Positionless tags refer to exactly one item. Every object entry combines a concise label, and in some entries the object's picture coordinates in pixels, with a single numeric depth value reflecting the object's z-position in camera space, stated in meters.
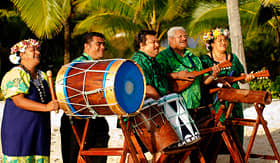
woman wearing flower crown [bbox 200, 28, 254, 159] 9.53
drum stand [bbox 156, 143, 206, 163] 6.97
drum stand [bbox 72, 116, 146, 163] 6.45
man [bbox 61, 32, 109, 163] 8.02
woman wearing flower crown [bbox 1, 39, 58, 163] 6.80
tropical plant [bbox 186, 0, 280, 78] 22.58
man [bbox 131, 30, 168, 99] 7.79
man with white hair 8.61
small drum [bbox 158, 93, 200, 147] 7.03
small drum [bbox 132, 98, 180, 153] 6.81
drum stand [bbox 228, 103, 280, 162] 8.16
